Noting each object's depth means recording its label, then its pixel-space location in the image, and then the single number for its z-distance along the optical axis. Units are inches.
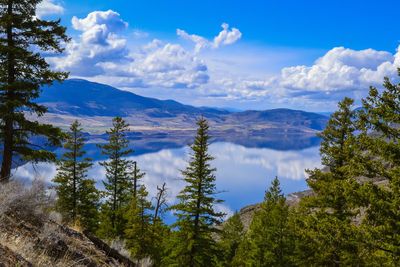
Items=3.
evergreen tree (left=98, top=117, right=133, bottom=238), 1164.7
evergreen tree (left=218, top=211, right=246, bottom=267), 1553.9
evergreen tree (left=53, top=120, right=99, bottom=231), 1025.5
